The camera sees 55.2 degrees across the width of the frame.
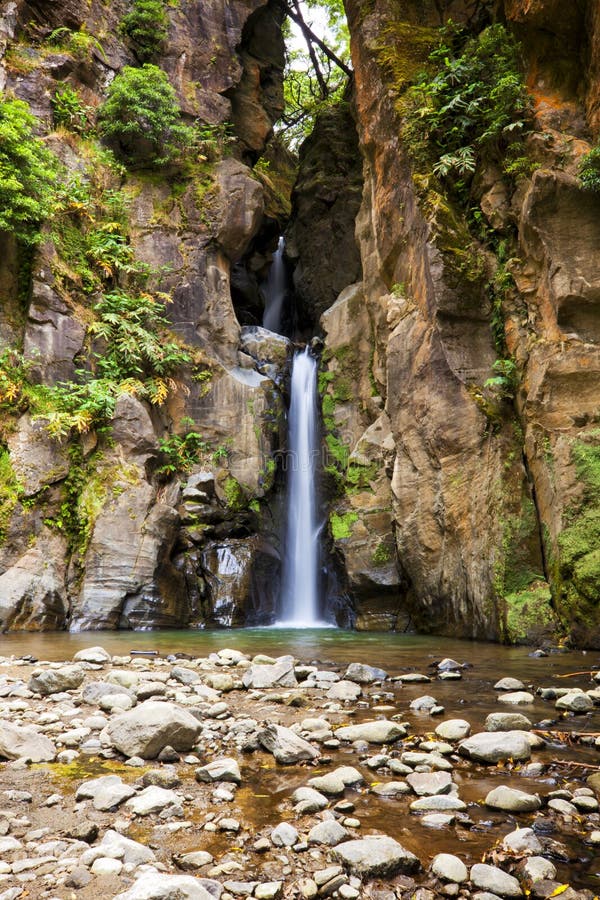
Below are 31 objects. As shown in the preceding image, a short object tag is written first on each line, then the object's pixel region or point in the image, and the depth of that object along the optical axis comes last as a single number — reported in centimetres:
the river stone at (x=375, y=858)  223
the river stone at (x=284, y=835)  246
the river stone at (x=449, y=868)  219
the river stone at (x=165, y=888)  186
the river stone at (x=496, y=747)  343
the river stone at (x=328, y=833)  246
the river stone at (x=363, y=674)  580
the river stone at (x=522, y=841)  238
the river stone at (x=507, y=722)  395
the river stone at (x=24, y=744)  342
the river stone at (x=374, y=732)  380
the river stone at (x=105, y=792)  275
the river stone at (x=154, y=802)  271
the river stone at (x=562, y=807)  273
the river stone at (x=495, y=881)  211
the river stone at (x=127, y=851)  224
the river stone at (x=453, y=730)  379
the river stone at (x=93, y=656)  666
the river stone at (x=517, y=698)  482
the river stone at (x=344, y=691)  501
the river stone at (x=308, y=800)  279
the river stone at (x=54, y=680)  504
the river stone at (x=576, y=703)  455
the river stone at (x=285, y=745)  347
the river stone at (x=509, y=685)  531
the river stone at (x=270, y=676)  550
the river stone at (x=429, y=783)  299
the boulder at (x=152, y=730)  345
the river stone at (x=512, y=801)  278
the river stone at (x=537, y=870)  219
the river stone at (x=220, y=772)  316
